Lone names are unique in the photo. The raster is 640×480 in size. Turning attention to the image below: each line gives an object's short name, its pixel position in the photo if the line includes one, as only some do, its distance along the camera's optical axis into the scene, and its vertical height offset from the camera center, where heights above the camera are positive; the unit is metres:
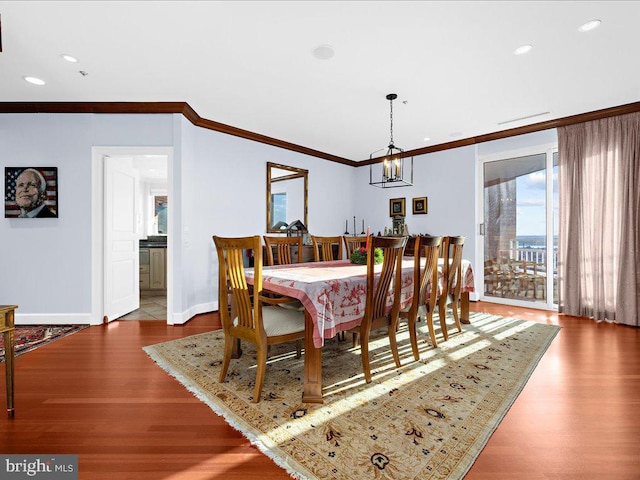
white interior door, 3.80 +0.01
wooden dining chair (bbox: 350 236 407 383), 2.17 -0.40
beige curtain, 3.61 +0.22
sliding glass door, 4.37 +0.13
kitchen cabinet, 5.79 -0.55
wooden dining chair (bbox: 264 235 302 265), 3.44 -0.09
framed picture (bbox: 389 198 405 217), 5.80 +0.58
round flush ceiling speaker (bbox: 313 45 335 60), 2.54 +1.52
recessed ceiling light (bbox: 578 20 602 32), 2.23 +1.50
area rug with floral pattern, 1.43 -0.98
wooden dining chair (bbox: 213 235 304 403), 1.89 -0.50
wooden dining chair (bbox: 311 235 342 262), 3.80 -0.05
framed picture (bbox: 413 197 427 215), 5.48 +0.57
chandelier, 3.44 +0.82
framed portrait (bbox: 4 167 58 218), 3.57 +0.58
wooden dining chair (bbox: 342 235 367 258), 3.78 -0.04
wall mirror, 5.02 +0.71
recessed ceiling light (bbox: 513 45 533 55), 2.53 +1.51
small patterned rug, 2.86 -0.95
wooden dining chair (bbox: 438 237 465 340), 3.11 -0.43
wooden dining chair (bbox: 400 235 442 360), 2.59 -0.45
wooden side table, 1.65 -0.55
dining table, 1.90 -0.39
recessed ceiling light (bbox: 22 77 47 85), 3.05 +1.54
